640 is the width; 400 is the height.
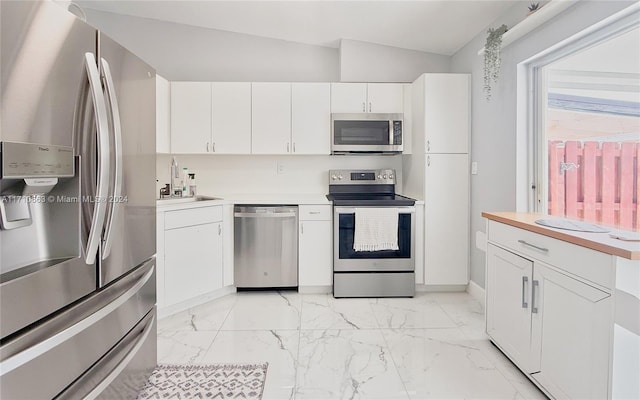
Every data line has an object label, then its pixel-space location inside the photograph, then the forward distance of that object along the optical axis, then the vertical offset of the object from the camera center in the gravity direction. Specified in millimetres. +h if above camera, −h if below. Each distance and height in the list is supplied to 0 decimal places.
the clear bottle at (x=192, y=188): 3505 +27
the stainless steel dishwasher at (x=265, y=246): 3234 -518
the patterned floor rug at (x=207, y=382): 1759 -1023
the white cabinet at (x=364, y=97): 3508 +950
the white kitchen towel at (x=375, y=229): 3145 -350
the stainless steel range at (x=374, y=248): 3150 -523
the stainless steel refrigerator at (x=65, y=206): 948 -52
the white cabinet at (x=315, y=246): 3254 -522
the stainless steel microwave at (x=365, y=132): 3471 +585
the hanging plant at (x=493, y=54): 2514 +1015
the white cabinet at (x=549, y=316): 1370 -596
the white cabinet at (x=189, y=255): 2676 -532
